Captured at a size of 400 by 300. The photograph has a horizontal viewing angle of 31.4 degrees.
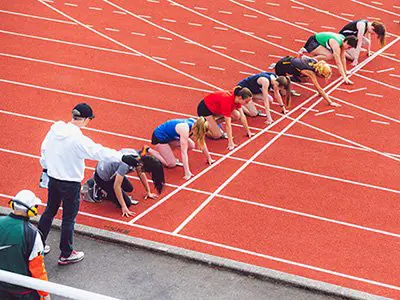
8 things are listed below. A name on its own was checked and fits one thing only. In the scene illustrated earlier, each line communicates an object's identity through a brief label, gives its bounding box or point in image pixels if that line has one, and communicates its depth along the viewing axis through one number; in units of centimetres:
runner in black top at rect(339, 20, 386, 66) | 1466
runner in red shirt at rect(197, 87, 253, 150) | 1123
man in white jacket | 762
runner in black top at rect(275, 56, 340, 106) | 1318
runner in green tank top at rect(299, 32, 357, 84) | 1423
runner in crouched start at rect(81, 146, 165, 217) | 926
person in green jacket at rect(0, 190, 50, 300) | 641
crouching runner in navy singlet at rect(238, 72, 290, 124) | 1248
